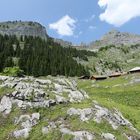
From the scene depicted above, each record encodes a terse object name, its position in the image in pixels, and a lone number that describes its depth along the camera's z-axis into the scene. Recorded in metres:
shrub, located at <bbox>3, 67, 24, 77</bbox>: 41.18
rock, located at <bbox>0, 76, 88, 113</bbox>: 16.95
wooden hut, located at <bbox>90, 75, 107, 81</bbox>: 51.12
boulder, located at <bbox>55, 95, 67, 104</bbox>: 17.14
